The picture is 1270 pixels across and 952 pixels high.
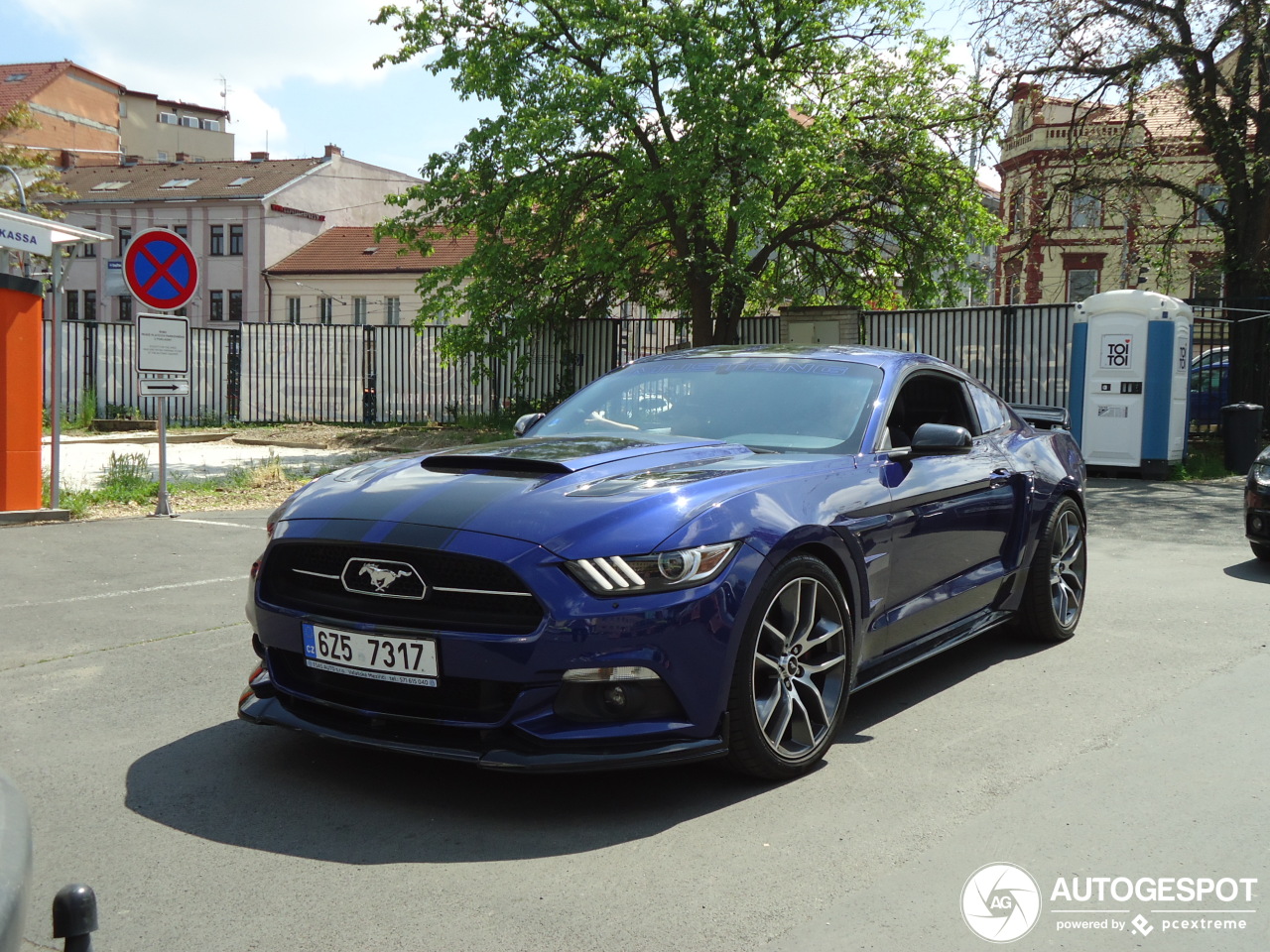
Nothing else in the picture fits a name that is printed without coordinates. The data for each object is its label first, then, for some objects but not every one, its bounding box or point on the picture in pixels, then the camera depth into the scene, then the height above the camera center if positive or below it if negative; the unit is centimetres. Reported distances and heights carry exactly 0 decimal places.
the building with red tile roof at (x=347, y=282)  5616 +435
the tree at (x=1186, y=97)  1933 +470
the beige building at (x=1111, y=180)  2091 +355
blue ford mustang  367 -67
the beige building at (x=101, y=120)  6494 +1480
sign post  1122 +69
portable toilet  1647 +4
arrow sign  1134 -12
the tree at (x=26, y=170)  3538 +624
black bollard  178 -77
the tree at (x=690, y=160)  1998 +369
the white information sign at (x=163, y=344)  1134 +28
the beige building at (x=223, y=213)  5844 +788
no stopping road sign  1117 +96
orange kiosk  1031 -14
